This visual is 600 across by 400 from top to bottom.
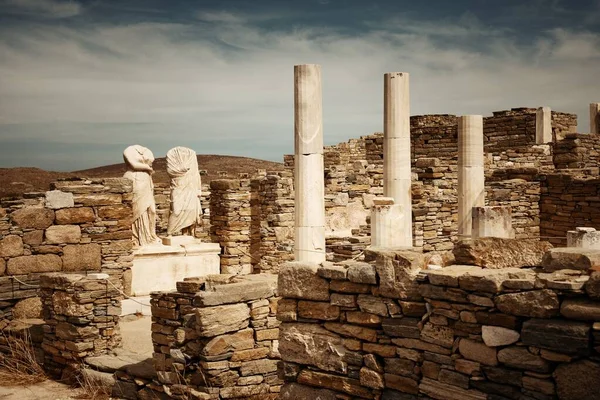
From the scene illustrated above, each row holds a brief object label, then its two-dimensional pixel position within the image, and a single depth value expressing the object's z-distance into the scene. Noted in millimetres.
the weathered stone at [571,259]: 4406
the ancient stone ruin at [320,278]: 4473
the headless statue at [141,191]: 12461
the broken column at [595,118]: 24734
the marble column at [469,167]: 13473
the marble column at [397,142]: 11625
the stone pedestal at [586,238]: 7270
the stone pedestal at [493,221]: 9641
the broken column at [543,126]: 23109
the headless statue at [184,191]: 13641
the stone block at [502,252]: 5168
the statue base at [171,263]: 12289
